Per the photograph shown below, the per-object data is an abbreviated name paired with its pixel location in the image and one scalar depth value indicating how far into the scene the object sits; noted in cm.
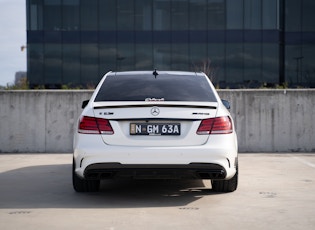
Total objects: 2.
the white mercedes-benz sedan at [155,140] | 634
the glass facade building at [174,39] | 4750
